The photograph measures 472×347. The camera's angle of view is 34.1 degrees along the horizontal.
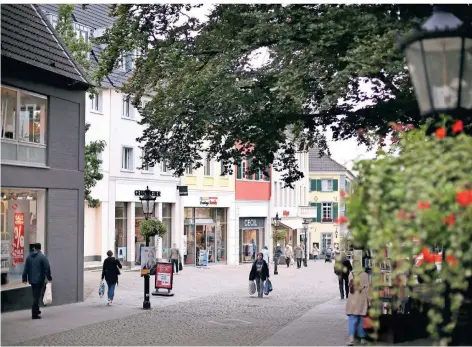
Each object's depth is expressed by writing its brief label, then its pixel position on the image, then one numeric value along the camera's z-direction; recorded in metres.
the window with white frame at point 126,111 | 40.88
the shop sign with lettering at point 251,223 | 54.62
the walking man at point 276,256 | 39.91
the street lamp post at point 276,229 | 39.91
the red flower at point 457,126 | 5.56
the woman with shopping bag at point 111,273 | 21.39
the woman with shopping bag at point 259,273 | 25.77
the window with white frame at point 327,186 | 80.25
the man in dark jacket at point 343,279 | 20.98
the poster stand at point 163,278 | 25.06
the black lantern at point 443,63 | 6.35
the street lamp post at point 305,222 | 57.69
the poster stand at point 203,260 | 44.50
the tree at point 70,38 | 25.28
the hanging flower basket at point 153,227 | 27.70
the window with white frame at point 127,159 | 41.41
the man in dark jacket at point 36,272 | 18.41
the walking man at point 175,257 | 37.25
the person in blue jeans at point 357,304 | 14.09
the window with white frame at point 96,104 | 38.56
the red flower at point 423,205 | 4.89
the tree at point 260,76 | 14.12
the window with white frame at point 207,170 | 49.25
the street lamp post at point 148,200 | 22.62
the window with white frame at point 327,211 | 78.31
